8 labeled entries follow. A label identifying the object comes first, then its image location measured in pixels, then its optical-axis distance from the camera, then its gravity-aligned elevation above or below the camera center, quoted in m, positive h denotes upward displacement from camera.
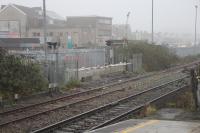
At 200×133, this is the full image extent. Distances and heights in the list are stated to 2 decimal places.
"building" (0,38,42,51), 55.53 +0.64
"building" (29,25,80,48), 96.19 +3.34
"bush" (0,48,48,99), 19.27 -1.50
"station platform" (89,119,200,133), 9.52 -2.02
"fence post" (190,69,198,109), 13.37 -1.33
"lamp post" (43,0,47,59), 23.51 +1.94
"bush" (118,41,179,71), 43.47 -0.89
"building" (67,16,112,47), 102.12 +4.90
